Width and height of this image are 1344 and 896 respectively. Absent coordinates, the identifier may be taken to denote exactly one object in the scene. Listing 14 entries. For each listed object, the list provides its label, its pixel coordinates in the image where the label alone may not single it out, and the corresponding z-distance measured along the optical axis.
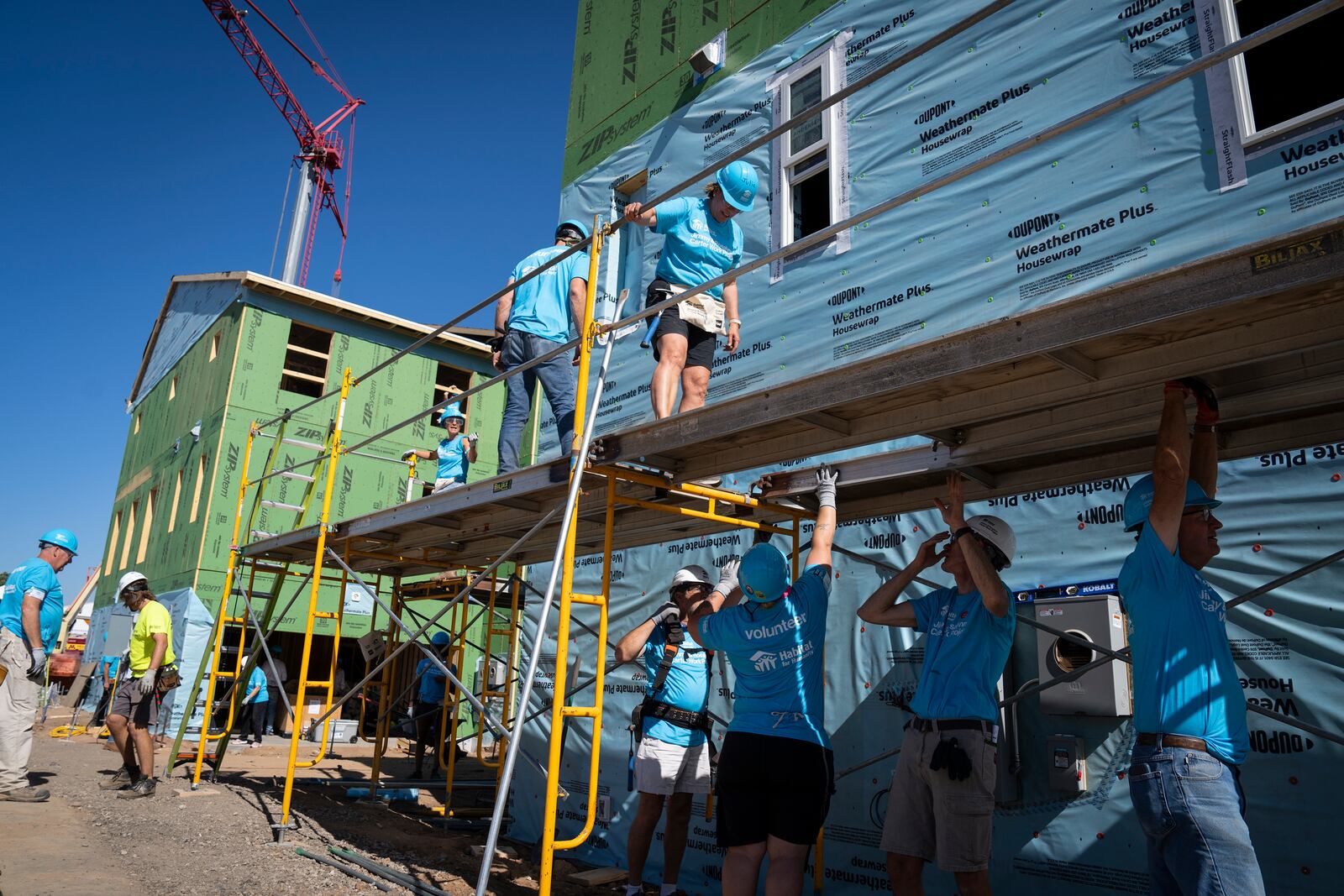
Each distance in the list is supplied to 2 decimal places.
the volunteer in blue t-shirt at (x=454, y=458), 8.45
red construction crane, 38.56
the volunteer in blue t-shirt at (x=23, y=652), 7.07
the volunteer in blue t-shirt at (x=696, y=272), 5.09
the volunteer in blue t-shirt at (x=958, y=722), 3.49
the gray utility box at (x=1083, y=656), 4.38
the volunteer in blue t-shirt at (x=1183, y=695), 2.50
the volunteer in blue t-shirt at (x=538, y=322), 6.28
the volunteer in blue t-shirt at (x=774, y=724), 3.36
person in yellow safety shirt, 8.04
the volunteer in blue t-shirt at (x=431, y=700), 11.54
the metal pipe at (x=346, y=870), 5.47
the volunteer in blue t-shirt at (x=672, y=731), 5.29
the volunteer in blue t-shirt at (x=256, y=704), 14.63
